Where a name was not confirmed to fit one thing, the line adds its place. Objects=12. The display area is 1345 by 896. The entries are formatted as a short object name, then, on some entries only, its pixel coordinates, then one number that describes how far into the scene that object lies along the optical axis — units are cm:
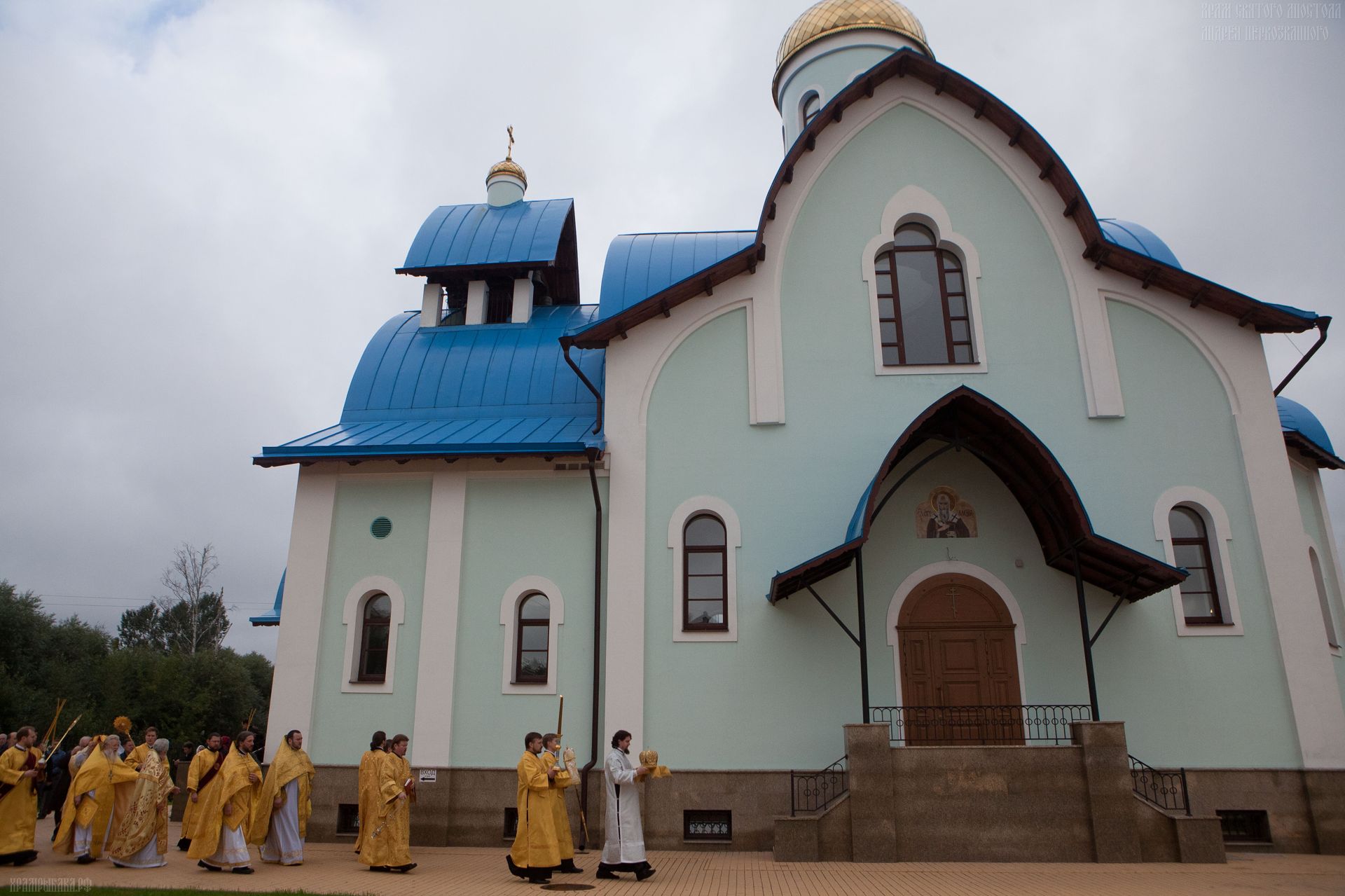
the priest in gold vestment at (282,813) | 1024
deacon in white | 911
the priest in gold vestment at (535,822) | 898
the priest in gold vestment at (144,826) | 975
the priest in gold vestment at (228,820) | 973
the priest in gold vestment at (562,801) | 941
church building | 1095
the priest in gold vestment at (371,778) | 1005
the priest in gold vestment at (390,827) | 966
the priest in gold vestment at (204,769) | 1021
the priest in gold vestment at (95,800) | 1008
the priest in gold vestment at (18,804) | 968
